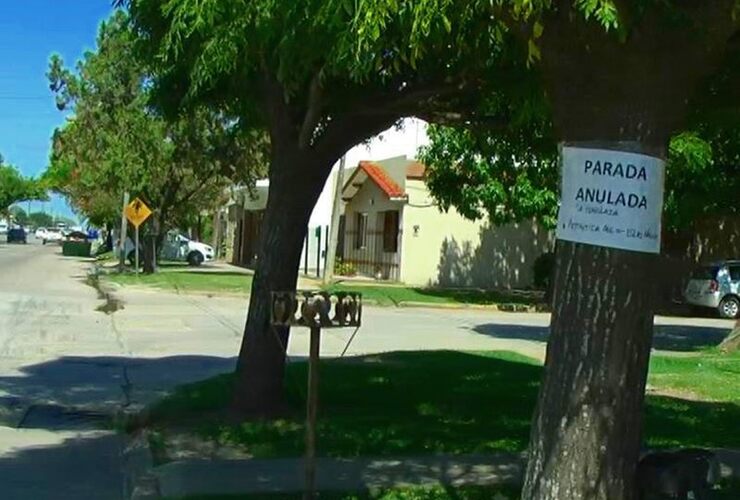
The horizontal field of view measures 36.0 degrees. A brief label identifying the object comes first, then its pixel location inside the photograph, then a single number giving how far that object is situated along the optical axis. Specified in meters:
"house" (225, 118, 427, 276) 43.81
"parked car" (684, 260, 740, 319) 33.47
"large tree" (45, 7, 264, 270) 36.06
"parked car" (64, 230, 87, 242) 75.14
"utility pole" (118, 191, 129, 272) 41.18
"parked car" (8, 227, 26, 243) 104.69
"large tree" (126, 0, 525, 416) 6.93
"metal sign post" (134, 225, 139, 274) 39.73
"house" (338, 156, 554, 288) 40.00
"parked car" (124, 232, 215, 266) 52.72
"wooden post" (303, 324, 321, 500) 6.66
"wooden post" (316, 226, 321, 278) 45.35
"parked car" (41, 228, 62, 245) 116.30
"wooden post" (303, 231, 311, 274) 44.53
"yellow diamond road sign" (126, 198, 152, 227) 37.03
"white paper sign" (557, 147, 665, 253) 4.82
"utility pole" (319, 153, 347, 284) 36.06
